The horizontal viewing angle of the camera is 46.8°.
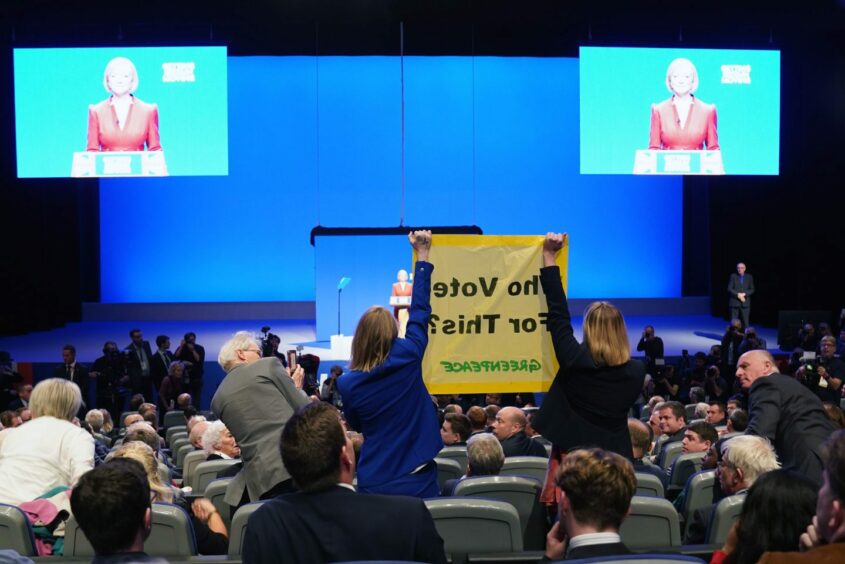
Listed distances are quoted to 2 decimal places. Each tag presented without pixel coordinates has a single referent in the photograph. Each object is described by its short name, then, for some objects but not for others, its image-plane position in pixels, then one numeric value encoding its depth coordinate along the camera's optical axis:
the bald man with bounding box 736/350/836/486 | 4.06
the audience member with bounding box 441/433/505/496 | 4.26
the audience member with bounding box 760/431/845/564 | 1.90
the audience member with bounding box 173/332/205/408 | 11.50
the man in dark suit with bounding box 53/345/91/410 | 10.39
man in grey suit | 3.79
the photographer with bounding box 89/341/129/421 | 11.01
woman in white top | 3.81
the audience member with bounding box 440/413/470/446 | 5.87
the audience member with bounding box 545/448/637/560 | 2.28
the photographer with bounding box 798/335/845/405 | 8.63
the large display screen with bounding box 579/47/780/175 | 13.36
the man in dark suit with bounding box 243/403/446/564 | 2.29
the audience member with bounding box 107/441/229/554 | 3.41
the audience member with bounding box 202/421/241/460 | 4.99
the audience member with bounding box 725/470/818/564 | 2.17
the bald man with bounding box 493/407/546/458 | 5.33
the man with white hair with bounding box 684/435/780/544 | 3.37
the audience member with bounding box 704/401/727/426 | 6.65
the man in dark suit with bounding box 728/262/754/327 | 14.77
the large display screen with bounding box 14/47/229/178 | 12.80
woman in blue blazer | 3.45
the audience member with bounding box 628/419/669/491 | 4.91
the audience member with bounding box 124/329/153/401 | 11.38
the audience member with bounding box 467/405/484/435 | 6.55
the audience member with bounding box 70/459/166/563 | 2.22
